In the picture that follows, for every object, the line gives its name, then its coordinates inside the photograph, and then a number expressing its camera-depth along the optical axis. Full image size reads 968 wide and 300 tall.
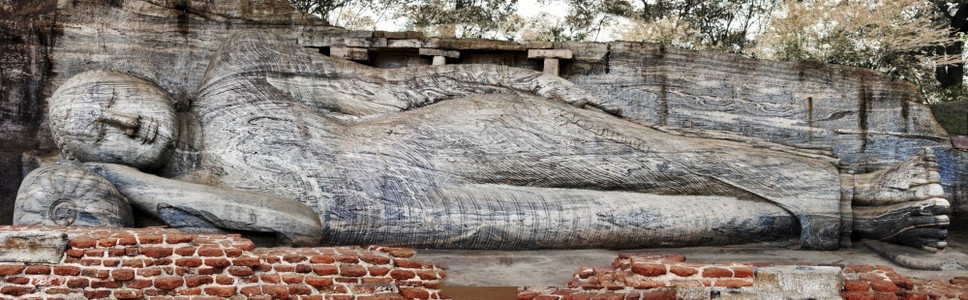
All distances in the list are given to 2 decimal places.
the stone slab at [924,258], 5.67
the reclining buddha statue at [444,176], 5.93
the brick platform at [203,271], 5.35
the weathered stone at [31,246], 5.34
